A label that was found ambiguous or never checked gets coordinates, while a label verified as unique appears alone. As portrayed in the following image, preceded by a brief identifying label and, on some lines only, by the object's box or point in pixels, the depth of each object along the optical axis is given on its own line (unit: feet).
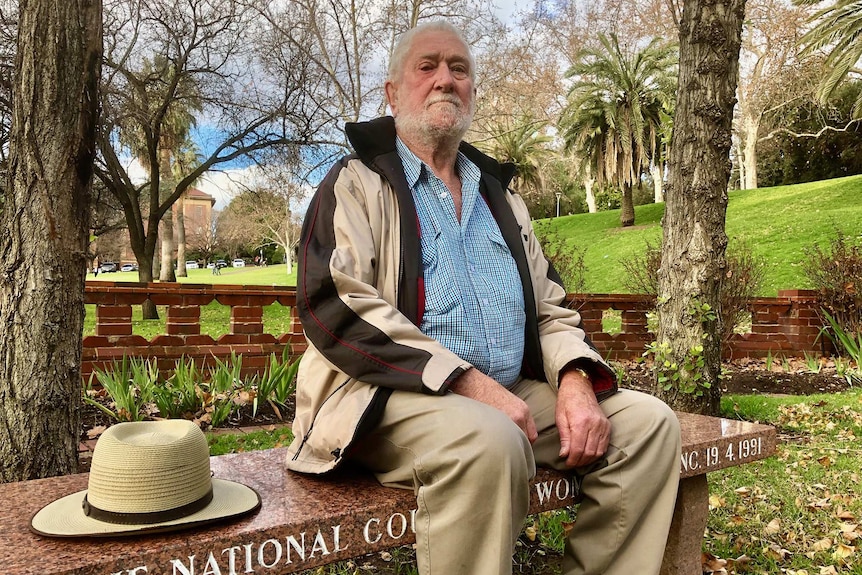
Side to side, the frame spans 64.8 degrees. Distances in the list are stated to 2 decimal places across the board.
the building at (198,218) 212.43
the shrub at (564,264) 31.12
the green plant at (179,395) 15.64
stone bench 4.90
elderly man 5.93
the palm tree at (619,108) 81.30
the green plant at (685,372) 15.94
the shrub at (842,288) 28.40
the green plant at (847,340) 25.14
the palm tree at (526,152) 81.83
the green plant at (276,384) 17.42
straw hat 5.28
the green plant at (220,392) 16.02
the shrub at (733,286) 25.94
